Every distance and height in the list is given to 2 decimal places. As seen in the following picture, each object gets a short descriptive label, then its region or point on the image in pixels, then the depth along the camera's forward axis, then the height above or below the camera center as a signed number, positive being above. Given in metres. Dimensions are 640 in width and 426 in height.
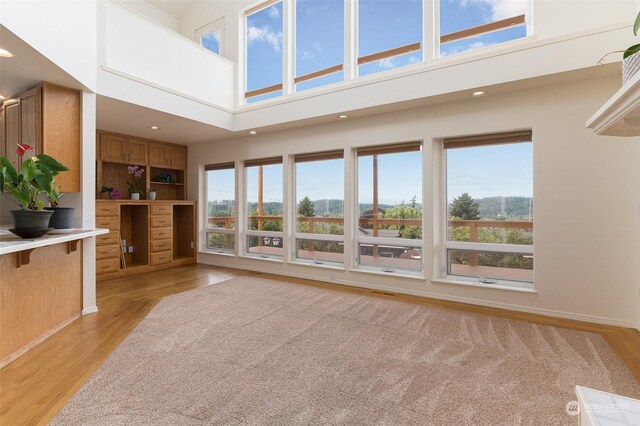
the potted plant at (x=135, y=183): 5.73 +0.59
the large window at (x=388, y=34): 4.18 +2.44
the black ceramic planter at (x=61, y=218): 3.06 -0.04
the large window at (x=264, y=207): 5.70 +0.13
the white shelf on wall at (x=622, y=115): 1.11 +0.40
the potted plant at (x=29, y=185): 2.40 +0.22
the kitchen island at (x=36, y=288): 2.41 -0.65
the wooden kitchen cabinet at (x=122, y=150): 5.48 +1.15
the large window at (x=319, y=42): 4.77 +2.65
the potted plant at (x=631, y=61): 1.35 +0.66
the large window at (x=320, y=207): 5.06 +0.11
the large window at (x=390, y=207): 4.42 +0.10
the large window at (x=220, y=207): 6.34 +0.14
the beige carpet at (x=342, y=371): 1.82 -1.11
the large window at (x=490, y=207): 3.75 +0.08
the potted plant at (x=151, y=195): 5.94 +0.36
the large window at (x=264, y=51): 5.35 +2.80
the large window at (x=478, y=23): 3.59 +2.23
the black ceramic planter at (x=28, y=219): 2.46 -0.04
